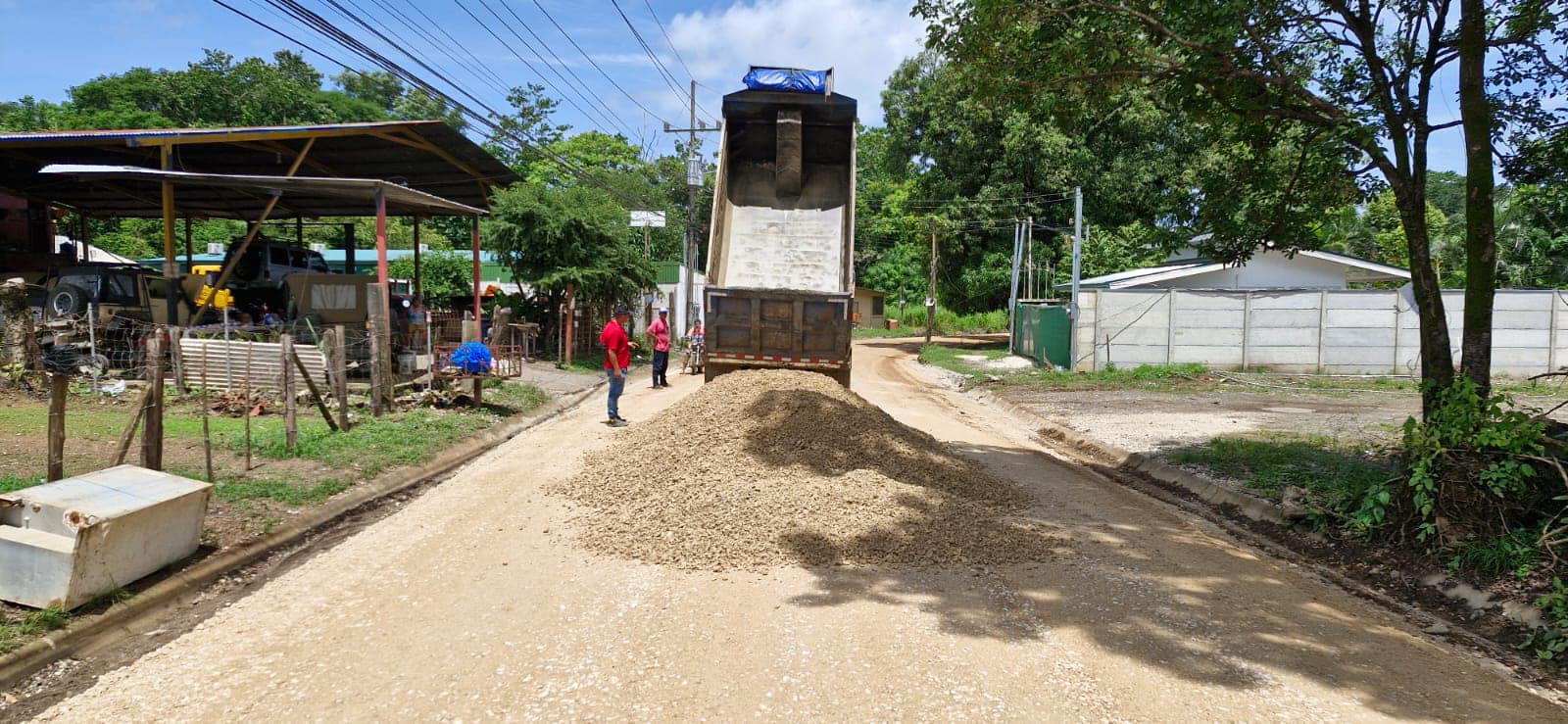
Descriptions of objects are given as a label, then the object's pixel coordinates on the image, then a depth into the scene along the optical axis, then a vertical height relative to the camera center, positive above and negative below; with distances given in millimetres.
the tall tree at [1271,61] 7312 +2521
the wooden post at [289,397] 8641 -923
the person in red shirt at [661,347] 18281 -745
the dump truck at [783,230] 12148 +1371
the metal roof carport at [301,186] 11781 +1809
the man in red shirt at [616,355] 12352 -640
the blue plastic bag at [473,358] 12898 -742
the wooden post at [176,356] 9492 -604
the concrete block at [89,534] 4602 -1333
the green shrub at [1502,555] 5547 -1549
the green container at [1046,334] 23359 -450
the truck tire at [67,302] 13344 +13
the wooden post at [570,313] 22641 -48
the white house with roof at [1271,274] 26219 +1538
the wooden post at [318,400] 8773 -1004
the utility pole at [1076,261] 22188 +1564
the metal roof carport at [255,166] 13734 +2820
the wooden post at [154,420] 6430 -887
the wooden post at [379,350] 11445 -576
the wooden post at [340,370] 10070 -774
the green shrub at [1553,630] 4695 -1724
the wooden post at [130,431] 6164 -948
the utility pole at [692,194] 29516 +4295
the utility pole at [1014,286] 30692 +1166
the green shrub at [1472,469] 5914 -1035
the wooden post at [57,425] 5719 -847
